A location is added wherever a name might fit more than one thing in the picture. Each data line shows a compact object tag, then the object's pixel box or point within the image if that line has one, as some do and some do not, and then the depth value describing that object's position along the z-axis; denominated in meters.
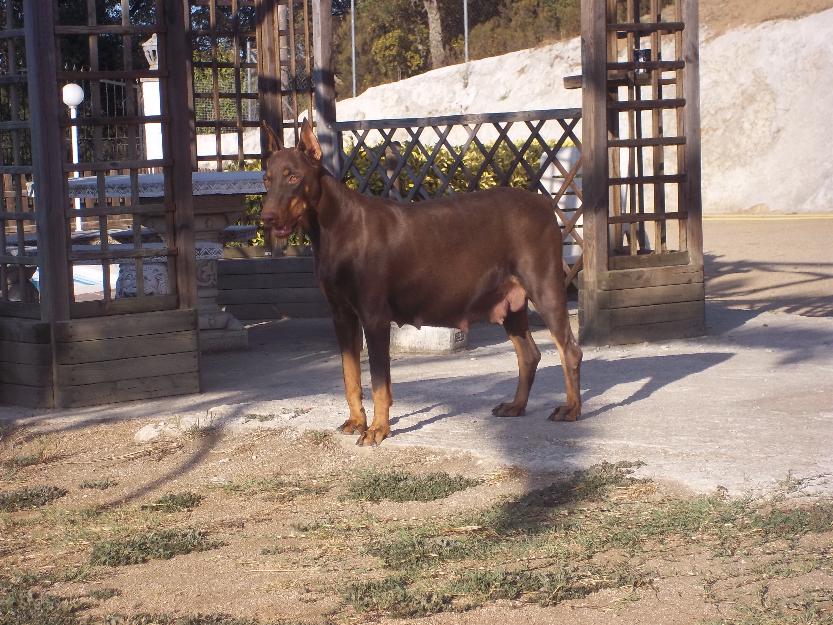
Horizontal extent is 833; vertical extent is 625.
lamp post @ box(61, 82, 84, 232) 17.95
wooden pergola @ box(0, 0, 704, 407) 7.92
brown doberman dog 6.62
